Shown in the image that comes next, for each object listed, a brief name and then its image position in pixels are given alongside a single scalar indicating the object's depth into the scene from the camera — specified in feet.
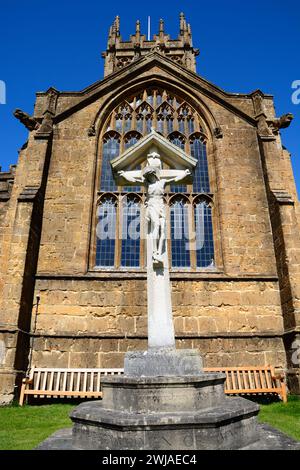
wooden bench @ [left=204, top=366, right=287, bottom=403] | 27.08
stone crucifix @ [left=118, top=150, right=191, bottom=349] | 13.78
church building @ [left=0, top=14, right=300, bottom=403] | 30.07
